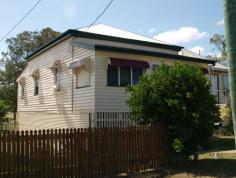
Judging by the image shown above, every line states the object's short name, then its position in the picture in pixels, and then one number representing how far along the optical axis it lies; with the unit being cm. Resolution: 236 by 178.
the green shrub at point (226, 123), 2334
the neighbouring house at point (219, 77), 3297
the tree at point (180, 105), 1219
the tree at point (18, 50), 5369
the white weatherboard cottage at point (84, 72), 1772
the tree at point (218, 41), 5035
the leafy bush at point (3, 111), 2612
